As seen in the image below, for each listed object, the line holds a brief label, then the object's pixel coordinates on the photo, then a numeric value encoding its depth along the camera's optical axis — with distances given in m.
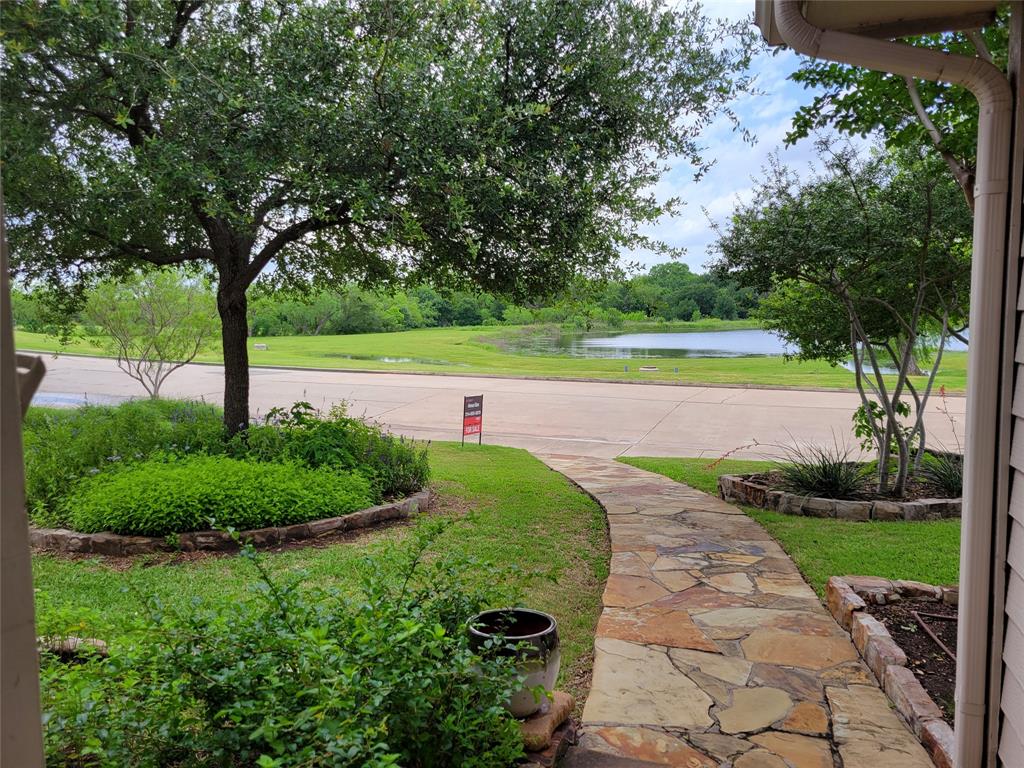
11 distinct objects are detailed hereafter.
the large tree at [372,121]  5.08
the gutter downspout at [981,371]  1.96
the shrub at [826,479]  6.74
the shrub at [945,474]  6.88
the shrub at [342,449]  6.73
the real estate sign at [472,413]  10.11
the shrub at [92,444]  5.98
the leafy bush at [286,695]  1.94
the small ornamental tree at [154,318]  13.05
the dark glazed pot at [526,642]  2.46
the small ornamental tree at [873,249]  6.10
